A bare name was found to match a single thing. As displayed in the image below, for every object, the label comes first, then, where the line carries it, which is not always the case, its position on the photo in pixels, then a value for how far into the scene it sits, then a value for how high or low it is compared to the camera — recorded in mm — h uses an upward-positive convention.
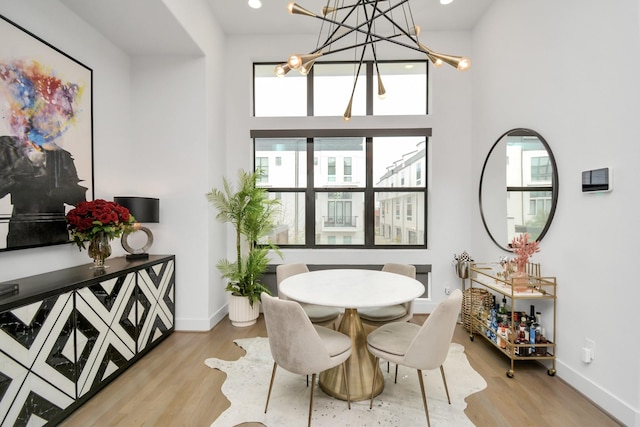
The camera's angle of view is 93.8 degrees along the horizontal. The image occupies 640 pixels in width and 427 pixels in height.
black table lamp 2971 -51
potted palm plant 3592 -374
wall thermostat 2039 +212
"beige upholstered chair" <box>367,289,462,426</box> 1808 -855
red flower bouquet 2406 -92
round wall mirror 2641 +228
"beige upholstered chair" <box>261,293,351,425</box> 1773 -801
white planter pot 3592 -1219
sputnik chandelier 1883 +2272
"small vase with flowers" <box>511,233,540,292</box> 2555 -421
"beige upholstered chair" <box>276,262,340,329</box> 2549 -893
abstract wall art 2086 +555
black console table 1653 -865
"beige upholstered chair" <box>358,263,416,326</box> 2566 -910
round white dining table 1959 -579
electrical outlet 2182 -1005
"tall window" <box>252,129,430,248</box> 4176 +274
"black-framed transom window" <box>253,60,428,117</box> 4180 +1694
